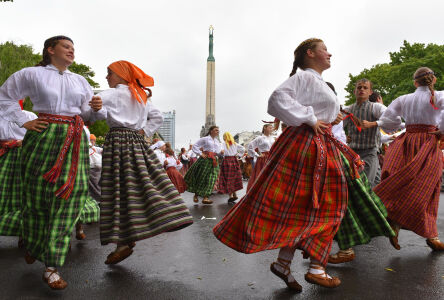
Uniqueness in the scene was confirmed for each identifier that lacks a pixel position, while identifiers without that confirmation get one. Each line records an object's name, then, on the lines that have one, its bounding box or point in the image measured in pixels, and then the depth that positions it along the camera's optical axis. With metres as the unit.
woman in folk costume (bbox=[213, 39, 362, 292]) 2.96
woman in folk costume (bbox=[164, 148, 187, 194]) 10.80
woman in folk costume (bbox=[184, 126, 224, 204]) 10.59
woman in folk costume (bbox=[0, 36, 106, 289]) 3.28
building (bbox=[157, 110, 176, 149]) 177.62
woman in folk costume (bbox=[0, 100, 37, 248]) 4.31
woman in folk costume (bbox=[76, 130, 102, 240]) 4.97
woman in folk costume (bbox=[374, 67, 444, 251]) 4.41
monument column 58.75
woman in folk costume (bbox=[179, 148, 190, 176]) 24.18
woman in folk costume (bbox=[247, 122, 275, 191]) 10.81
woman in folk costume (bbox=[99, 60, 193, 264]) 3.56
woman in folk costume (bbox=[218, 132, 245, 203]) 11.26
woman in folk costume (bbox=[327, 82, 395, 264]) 3.29
